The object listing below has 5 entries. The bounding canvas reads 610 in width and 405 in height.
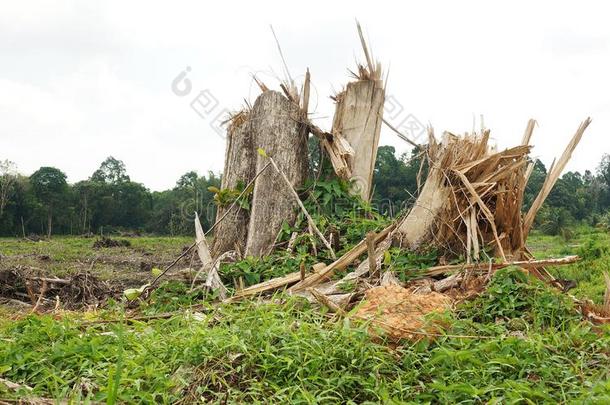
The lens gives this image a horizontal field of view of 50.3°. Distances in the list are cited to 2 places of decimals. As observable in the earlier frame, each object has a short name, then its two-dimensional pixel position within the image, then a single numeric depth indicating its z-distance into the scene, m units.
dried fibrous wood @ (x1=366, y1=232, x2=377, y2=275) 4.81
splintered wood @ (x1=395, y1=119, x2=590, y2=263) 5.28
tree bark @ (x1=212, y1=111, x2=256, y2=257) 6.66
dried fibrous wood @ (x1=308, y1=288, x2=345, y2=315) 4.06
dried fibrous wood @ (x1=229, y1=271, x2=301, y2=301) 5.20
